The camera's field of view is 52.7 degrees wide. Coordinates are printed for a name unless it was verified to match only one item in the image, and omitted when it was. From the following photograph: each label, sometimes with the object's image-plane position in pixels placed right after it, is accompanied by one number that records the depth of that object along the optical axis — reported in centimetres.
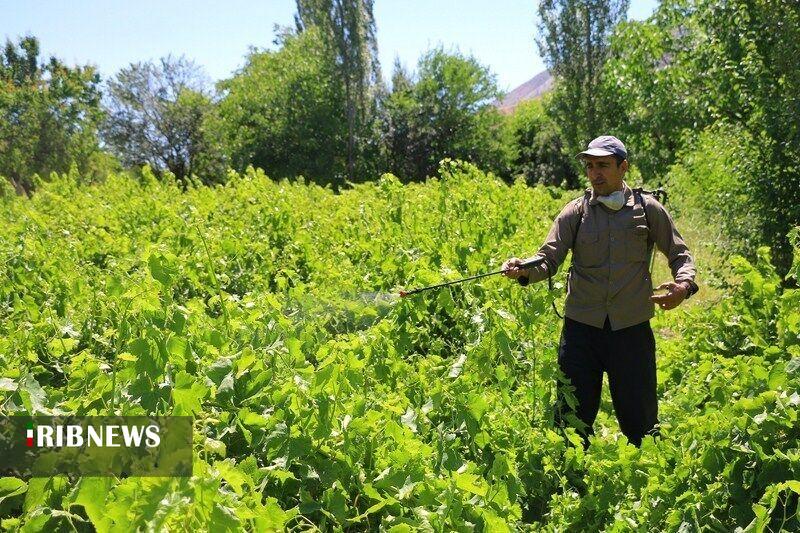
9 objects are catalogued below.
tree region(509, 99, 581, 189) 3198
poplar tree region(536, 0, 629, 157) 2203
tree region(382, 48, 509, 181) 3111
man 371
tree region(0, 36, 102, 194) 2729
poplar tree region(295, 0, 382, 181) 2958
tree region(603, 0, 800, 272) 770
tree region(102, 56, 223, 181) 3284
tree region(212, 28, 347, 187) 3075
